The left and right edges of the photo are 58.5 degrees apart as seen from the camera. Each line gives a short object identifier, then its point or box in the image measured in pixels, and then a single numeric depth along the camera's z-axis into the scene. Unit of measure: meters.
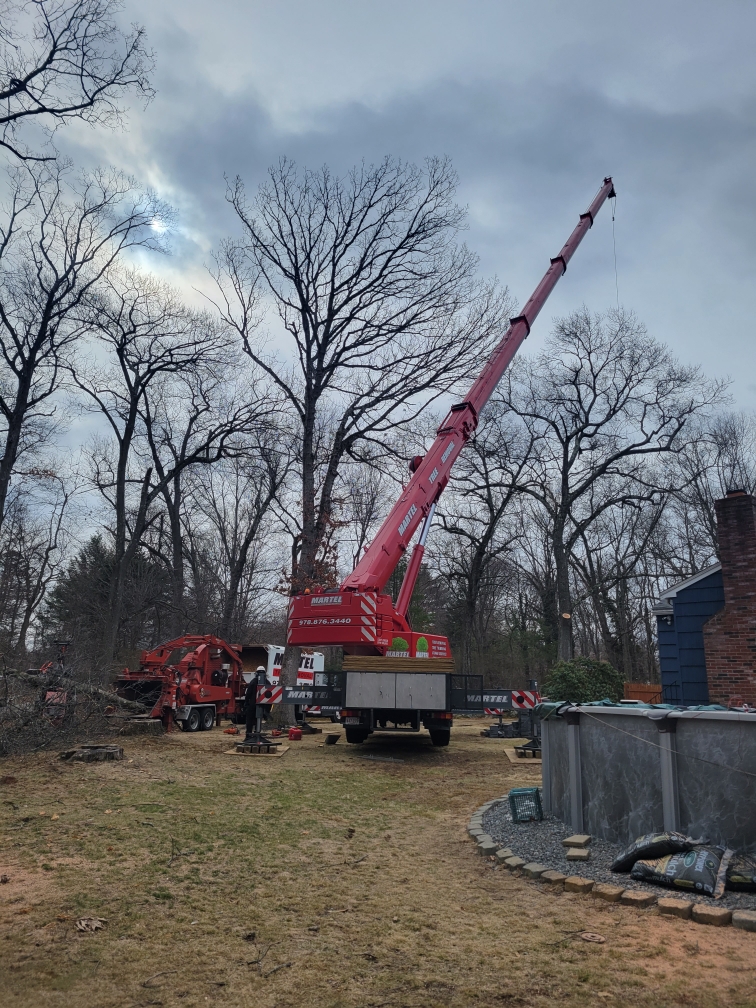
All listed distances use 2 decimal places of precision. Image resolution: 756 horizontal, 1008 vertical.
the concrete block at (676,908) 4.31
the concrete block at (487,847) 6.07
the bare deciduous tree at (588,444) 28.16
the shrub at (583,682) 18.41
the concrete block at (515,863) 5.53
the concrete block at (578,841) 5.68
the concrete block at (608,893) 4.66
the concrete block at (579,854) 5.44
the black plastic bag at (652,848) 5.00
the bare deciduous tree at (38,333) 18.89
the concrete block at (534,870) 5.31
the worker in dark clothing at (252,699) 14.43
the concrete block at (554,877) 5.10
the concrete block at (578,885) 4.88
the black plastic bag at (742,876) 4.51
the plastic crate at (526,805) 6.86
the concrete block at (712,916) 4.18
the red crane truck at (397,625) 9.93
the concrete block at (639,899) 4.54
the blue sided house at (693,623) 13.85
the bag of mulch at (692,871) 4.57
